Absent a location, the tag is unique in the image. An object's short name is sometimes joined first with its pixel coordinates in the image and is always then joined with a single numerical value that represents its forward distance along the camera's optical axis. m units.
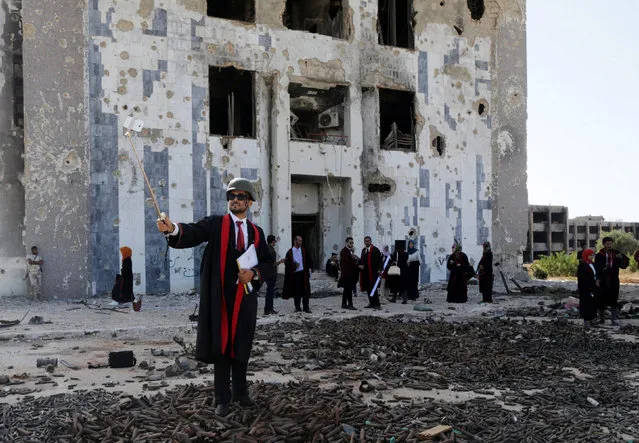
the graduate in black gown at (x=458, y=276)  16.92
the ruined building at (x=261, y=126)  17.97
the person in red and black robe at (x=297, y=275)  14.21
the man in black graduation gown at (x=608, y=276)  11.87
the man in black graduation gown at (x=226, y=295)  5.05
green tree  44.25
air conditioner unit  22.95
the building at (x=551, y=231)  46.72
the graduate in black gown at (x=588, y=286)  11.53
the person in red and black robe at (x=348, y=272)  15.00
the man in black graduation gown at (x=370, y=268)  15.13
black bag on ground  7.68
